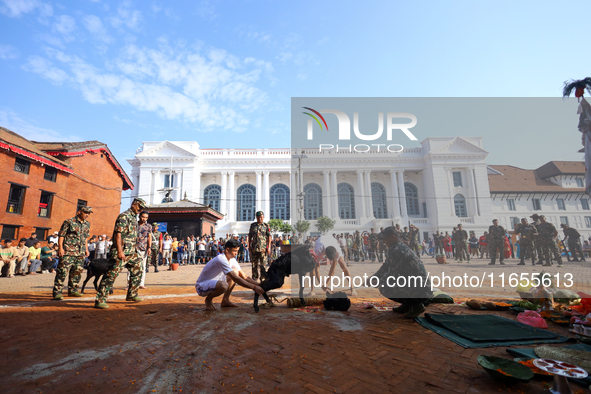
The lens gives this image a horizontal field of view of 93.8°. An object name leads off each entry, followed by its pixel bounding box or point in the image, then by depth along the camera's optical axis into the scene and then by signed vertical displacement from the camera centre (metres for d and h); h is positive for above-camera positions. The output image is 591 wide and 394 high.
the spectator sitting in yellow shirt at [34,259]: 12.20 -0.44
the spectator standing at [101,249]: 12.50 -0.04
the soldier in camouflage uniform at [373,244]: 11.53 +0.00
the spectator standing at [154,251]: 10.97 -0.16
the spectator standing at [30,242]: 13.23 +0.33
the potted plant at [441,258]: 11.36 -0.63
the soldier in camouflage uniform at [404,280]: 4.30 -0.57
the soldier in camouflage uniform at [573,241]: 7.52 +0.00
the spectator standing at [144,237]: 7.12 +0.27
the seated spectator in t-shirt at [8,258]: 10.77 -0.34
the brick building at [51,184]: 16.58 +4.52
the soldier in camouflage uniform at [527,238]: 7.88 +0.11
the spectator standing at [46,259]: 12.84 -0.47
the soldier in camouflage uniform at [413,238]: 8.98 +0.17
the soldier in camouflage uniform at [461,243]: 11.11 -0.01
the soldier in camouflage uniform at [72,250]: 5.82 -0.04
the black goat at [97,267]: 6.17 -0.42
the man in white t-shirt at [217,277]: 4.75 -0.54
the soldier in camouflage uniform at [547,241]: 7.57 +0.02
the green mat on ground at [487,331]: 3.17 -1.12
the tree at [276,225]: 34.53 +2.60
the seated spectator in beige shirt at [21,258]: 11.41 -0.37
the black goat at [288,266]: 4.96 -0.39
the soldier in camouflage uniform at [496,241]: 9.42 +0.04
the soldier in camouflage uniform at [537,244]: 7.91 -0.07
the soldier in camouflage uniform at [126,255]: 5.05 -0.15
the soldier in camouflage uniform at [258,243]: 6.77 +0.06
